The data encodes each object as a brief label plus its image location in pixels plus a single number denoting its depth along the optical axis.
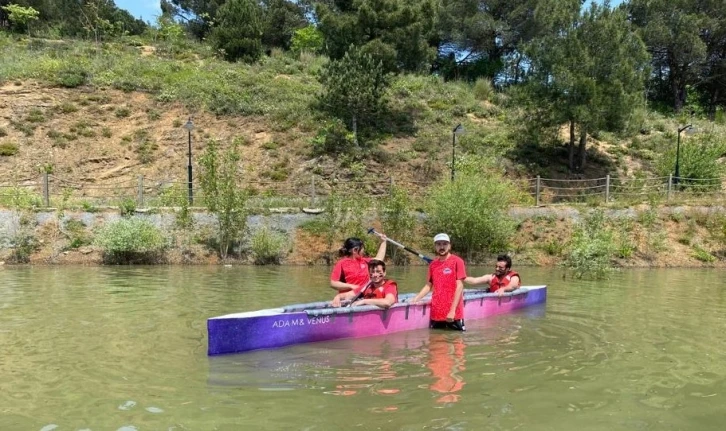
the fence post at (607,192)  23.11
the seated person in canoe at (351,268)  9.00
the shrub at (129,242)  18.25
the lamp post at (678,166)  25.45
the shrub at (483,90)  38.47
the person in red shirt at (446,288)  8.18
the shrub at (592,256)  16.03
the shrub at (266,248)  19.14
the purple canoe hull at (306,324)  7.03
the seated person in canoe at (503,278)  11.04
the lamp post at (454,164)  23.22
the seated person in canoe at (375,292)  8.47
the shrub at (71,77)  32.72
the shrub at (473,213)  19.69
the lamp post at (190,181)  21.77
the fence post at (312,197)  21.41
